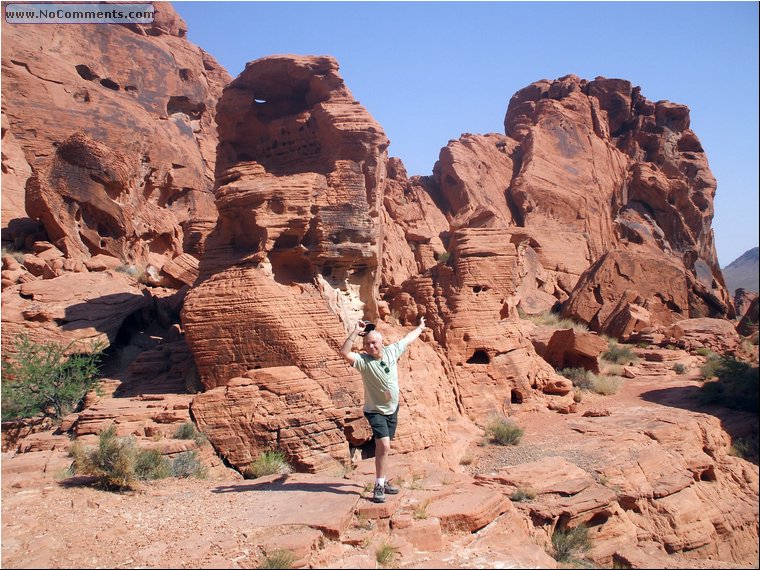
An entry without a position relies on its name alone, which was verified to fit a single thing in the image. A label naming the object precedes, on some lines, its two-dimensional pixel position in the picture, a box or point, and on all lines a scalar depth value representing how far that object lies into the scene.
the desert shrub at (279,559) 5.00
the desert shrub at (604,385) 15.16
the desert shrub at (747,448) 11.01
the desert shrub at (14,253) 16.50
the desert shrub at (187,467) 7.80
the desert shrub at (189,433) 8.77
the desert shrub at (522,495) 8.03
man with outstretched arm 6.51
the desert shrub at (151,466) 7.44
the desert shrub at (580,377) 15.49
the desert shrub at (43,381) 10.02
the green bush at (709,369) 14.84
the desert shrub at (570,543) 6.88
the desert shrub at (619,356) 18.11
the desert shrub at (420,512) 6.24
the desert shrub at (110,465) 6.92
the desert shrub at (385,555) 5.34
